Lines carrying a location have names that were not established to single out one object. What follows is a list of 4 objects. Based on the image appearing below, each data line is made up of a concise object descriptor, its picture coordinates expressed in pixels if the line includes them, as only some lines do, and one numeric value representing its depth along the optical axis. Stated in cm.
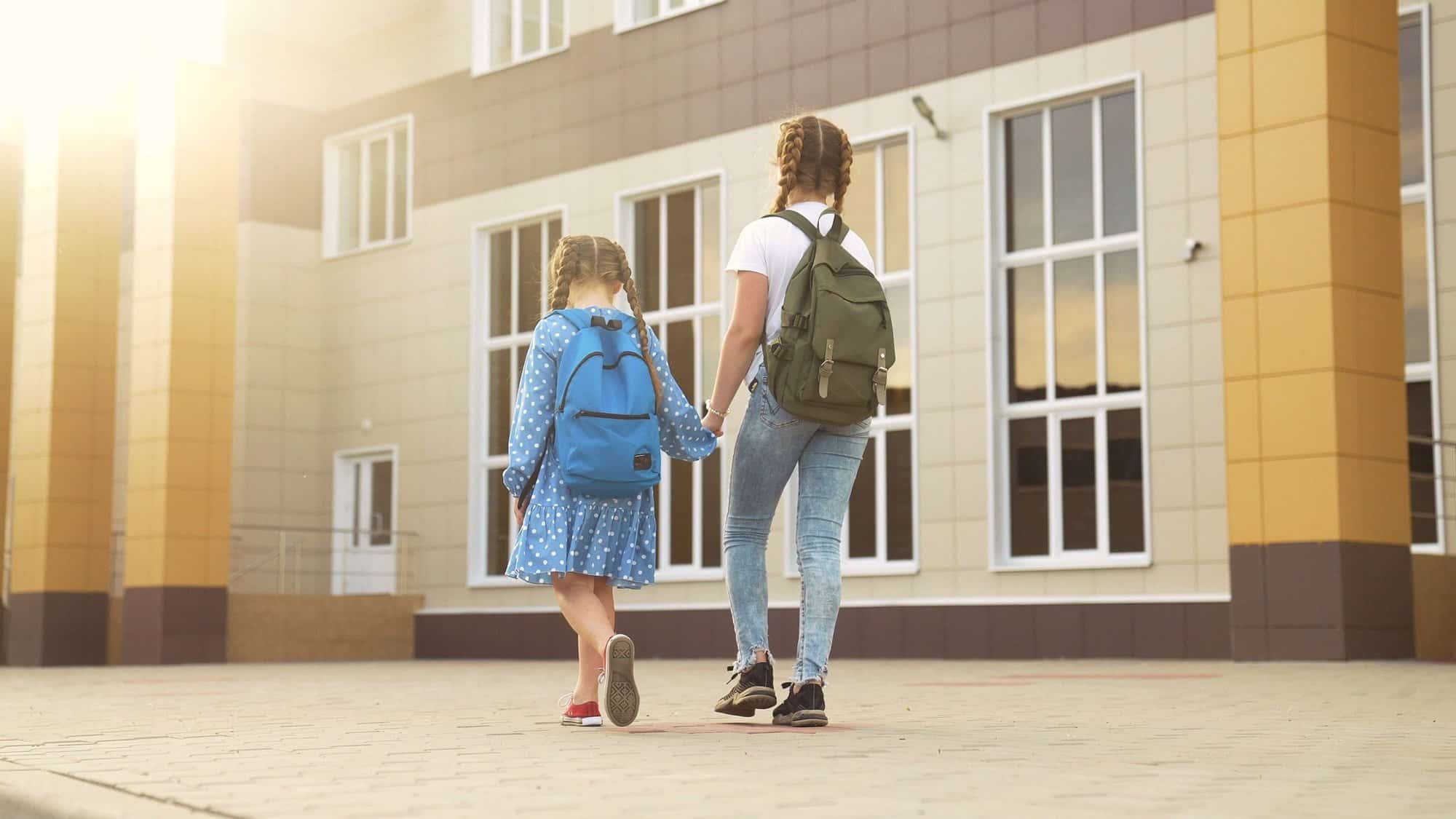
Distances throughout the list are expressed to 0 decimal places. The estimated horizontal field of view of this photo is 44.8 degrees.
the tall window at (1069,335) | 1528
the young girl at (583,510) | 586
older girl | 571
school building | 1143
